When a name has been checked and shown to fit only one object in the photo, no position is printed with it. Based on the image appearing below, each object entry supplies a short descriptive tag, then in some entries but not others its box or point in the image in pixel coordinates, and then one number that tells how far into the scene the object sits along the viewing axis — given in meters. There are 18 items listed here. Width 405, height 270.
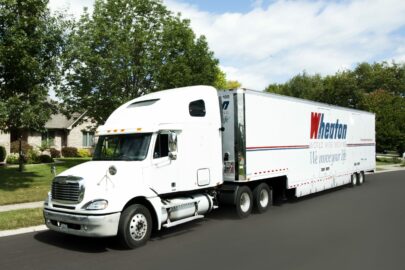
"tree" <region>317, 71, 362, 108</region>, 49.28
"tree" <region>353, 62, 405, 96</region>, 68.75
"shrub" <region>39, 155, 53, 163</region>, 28.98
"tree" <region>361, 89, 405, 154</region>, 37.97
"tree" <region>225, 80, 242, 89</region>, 69.85
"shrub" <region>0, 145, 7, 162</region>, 28.23
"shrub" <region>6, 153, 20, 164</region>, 28.80
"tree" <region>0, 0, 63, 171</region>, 13.96
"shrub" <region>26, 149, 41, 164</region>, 28.61
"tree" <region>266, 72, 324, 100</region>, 67.88
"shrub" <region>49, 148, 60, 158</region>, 34.06
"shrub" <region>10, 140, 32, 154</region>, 30.59
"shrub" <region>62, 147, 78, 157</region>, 35.94
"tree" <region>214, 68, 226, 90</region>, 55.06
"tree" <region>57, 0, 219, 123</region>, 19.08
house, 33.91
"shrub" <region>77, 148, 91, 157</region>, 36.53
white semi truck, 7.79
